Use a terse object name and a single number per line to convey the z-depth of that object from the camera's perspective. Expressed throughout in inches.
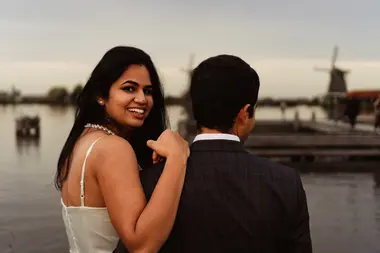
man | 81.3
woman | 84.3
